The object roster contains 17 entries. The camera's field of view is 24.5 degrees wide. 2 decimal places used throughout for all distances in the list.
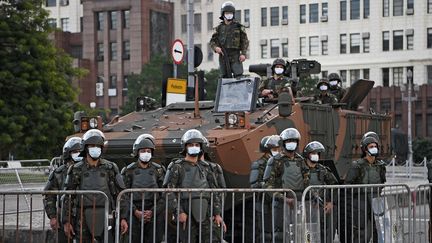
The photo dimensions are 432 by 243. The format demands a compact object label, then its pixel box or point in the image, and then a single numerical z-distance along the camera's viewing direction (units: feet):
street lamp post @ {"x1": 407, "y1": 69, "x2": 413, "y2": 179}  190.35
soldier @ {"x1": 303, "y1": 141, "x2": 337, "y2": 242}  35.55
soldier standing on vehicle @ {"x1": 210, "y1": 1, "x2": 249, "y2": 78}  54.34
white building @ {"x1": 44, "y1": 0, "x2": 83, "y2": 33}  281.95
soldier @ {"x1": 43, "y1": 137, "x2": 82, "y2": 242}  36.19
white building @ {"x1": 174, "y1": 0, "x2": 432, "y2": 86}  237.86
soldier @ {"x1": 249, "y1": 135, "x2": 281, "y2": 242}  37.42
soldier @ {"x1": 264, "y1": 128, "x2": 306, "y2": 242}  40.24
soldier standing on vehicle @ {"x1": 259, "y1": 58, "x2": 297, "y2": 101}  52.09
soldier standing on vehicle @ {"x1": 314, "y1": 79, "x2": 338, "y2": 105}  55.06
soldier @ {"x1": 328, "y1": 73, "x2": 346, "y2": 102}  57.36
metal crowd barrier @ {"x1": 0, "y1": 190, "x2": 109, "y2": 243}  32.32
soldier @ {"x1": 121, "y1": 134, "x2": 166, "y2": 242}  38.63
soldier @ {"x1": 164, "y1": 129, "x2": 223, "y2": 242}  36.01
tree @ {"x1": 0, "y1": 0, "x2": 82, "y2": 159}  98.84
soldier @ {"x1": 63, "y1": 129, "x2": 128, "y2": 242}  35.88
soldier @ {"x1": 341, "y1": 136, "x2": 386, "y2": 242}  37.78
